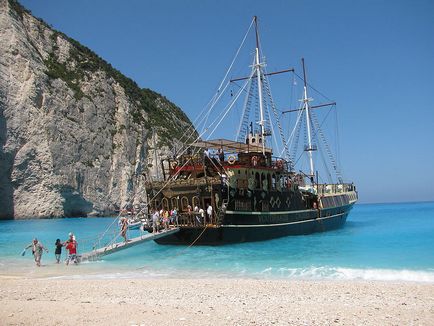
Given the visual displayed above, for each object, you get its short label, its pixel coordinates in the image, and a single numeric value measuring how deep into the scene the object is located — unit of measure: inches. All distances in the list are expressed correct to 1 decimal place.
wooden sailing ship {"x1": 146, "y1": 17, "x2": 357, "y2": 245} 966.4
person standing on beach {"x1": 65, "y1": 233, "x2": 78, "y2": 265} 730.2
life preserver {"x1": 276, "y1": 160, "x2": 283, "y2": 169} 1181.7
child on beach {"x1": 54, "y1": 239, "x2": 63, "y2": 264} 744.3
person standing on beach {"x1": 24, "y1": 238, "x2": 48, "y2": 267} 722.2
